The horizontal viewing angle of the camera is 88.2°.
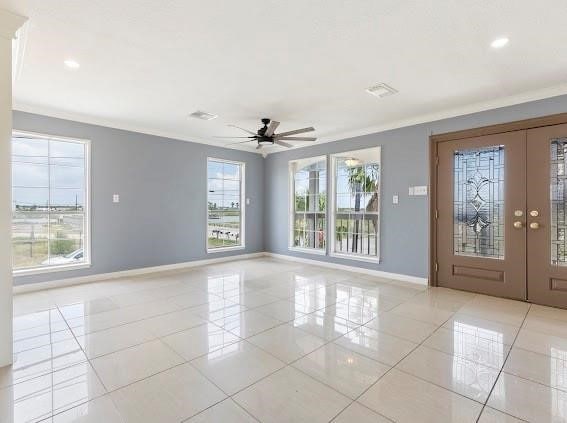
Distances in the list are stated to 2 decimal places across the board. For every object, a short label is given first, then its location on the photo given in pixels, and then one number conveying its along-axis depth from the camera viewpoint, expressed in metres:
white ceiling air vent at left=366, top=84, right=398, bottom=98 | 3.47
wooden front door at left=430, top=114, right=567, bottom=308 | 3.61
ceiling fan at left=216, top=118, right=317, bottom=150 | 4.33
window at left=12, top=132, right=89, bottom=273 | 4.26
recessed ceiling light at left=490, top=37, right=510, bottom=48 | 2.52
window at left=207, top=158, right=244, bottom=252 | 6.37
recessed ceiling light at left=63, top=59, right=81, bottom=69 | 2.92
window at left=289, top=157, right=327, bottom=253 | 6.25
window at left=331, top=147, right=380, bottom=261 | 5.38
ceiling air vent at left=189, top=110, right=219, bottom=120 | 4.47
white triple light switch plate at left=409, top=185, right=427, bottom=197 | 4.64
